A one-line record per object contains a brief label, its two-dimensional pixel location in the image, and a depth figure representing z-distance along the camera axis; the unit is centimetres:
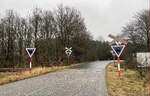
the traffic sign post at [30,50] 1273
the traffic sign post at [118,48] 1007
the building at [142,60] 971
